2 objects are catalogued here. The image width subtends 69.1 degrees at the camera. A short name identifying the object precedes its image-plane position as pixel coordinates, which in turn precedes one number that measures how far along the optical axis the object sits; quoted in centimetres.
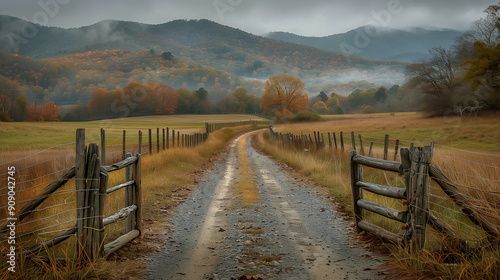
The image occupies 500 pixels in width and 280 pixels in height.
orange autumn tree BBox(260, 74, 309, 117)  9181
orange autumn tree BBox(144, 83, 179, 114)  11481
